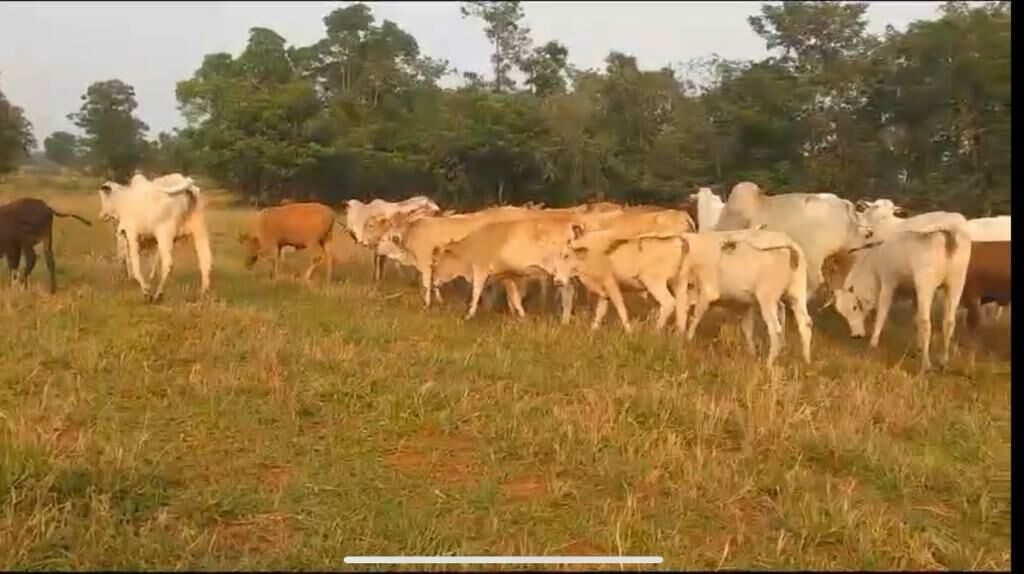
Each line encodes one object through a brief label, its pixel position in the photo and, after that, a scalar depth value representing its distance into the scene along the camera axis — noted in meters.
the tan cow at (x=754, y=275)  7.03
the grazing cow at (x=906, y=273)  5.63
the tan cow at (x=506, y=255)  8.49
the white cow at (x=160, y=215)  6.28
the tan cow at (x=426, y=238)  8.45
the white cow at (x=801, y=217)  5.48
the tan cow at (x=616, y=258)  7.51
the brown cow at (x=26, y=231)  6.24
